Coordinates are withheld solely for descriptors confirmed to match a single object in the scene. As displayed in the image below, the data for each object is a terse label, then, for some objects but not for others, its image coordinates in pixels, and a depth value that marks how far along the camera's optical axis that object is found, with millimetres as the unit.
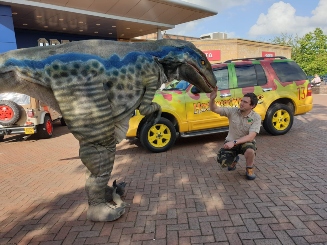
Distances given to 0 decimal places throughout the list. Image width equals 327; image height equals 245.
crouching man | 4117
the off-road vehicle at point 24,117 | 7613
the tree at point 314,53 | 34688
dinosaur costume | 2682
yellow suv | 6191
